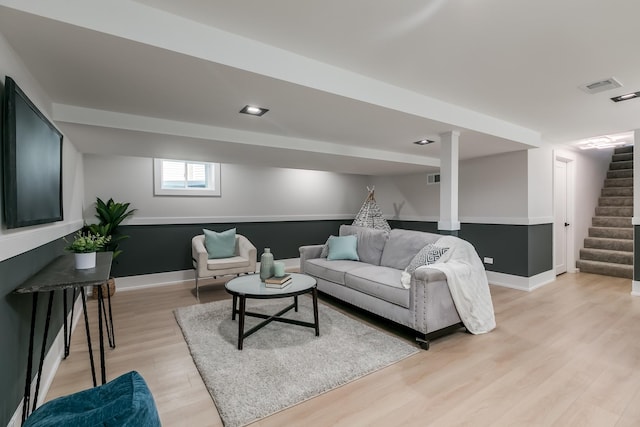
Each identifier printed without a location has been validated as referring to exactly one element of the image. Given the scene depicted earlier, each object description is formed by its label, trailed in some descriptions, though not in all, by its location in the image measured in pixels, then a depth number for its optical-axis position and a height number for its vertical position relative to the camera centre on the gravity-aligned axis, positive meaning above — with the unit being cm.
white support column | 359 +35
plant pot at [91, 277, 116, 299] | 417 -103
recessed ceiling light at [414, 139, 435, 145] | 402 +94
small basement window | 500 +59
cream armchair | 421 -68
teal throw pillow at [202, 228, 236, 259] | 469 -46
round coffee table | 273 -70
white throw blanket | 290 -66
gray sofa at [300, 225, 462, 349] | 274 -70
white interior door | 533 -4
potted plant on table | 215 -27
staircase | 545 -26
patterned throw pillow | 311 -43
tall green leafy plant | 433 -7
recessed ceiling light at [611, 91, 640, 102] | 293 +112
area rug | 203 -116
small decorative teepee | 609 -7
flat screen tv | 153 +29
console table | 162 -38
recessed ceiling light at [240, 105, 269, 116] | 282 +95
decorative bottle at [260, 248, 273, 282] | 319 -53
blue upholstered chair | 104 -71
